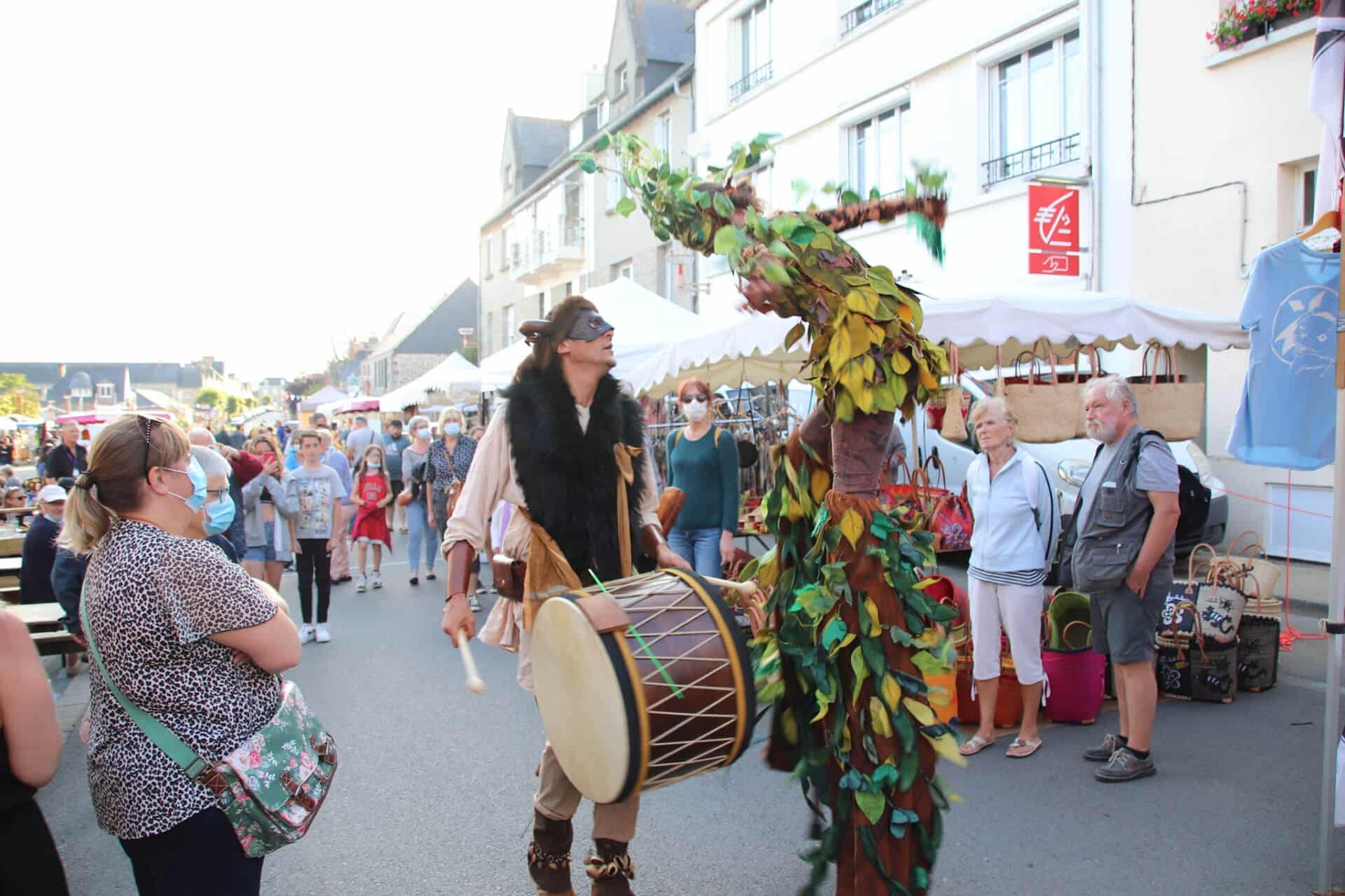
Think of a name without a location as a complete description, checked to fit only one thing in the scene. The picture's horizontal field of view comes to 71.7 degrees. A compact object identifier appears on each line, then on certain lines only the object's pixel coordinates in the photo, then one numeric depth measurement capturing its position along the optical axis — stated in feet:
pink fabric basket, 16.25
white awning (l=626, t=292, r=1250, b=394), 18.58
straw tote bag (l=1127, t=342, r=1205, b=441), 19.61
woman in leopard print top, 7.01
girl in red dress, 34.04
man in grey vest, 13.17
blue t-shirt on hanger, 13.12
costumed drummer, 9.71
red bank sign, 36.22
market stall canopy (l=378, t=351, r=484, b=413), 48.44
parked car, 29.25
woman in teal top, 20.94
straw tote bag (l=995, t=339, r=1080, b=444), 19.07
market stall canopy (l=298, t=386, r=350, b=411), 137.28
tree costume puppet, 8.25
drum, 7.61
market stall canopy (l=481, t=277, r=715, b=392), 32.12
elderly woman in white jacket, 14.61
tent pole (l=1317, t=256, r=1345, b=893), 10.06
